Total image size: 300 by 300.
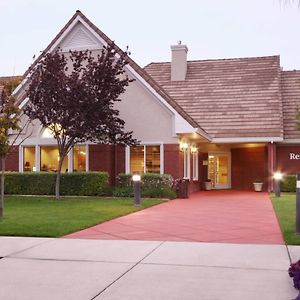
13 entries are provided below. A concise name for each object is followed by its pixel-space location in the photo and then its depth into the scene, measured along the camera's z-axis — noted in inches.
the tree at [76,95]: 726.5
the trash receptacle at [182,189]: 825.5
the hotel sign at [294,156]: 1038.4
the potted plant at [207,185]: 1101.7
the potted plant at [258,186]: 1043.9
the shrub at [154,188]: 808.3
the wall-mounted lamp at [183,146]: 870.6
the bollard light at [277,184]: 833.5
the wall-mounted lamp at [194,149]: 987.9
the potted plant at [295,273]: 210.2
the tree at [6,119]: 527.2
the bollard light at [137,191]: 638.5
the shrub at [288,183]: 990.4
